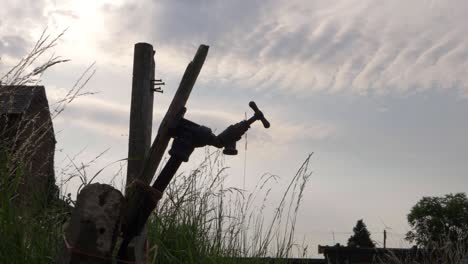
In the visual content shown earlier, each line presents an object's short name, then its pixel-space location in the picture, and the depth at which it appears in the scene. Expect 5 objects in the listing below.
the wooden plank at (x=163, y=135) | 2.09
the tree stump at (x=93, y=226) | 1.97
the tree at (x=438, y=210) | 46.09
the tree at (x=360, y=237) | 44.31
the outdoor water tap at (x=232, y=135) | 1.99
